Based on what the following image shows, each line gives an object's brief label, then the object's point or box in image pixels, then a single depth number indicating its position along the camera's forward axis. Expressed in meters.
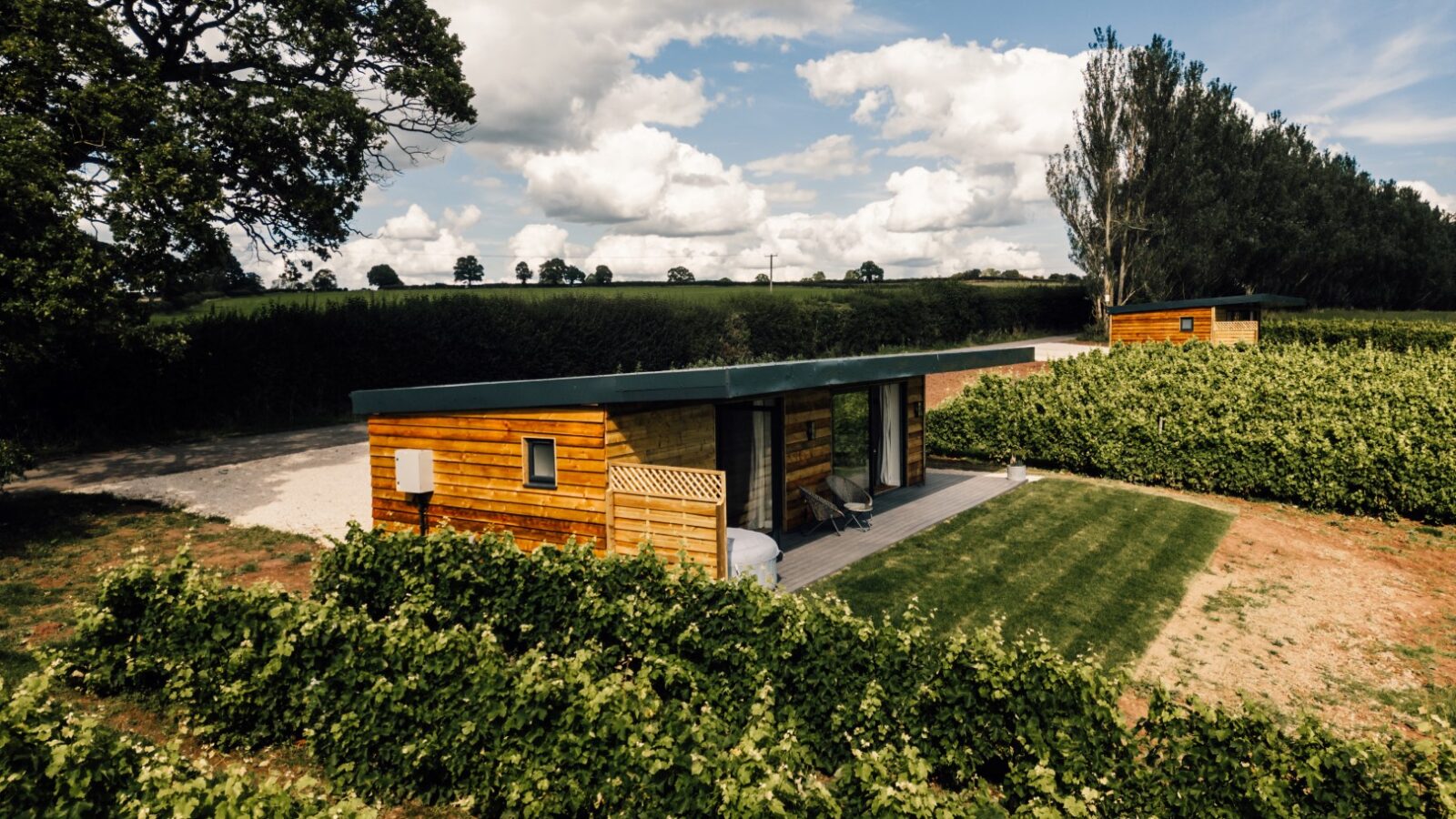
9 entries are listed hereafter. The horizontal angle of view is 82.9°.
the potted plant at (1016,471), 16.86
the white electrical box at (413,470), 11.09
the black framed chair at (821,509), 12.68
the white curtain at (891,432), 15.47
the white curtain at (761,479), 12.62
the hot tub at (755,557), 9.60
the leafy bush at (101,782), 4.25
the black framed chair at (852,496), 13.16
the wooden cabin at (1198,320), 31.02
